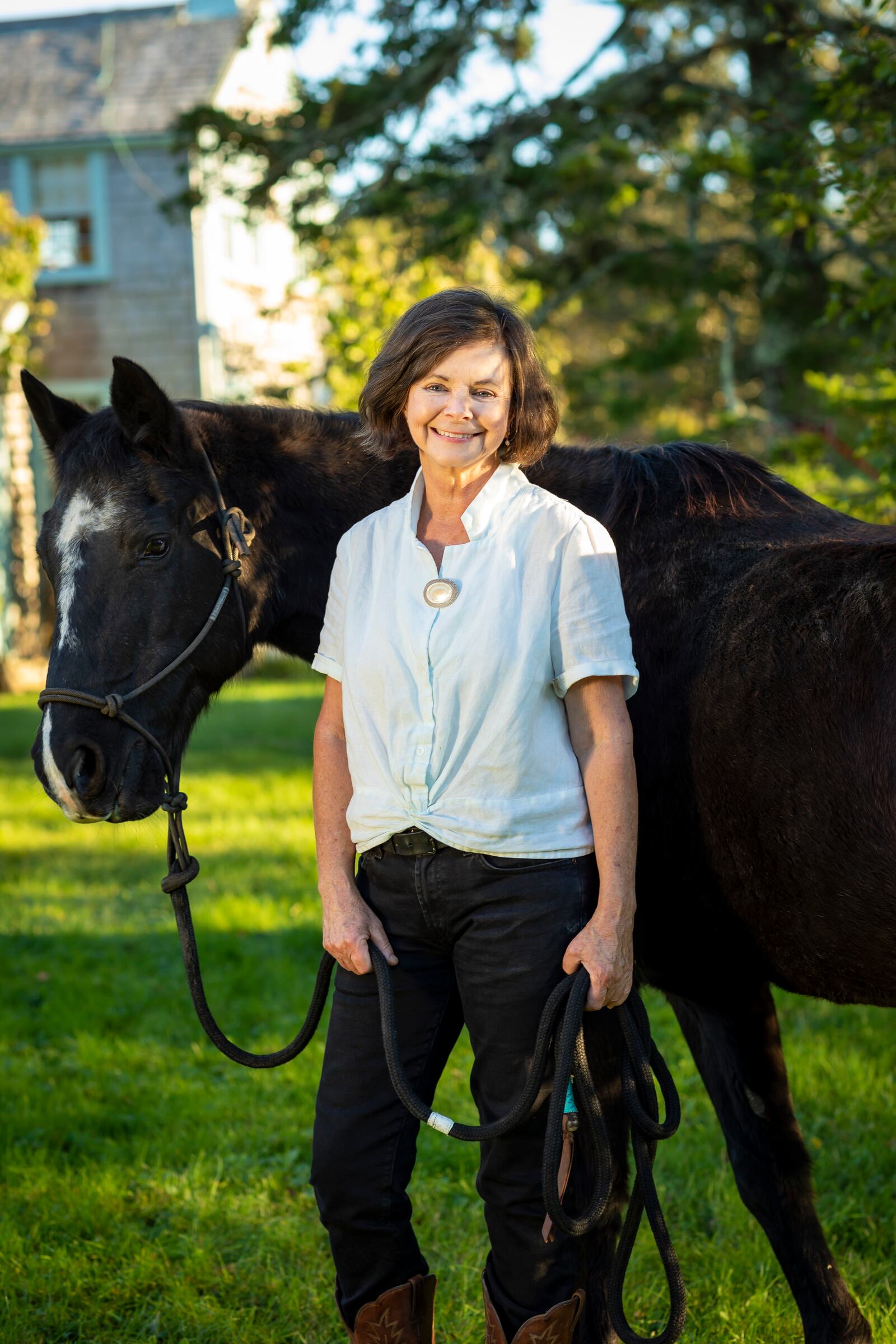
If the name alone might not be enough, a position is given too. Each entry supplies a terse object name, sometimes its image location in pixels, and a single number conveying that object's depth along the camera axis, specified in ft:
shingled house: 53.01
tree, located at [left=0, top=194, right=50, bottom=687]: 44.86
